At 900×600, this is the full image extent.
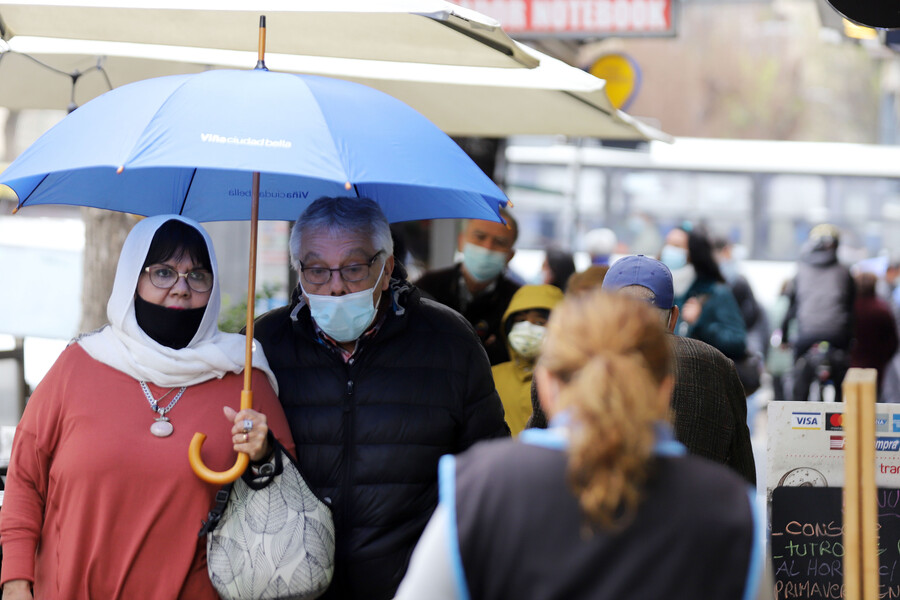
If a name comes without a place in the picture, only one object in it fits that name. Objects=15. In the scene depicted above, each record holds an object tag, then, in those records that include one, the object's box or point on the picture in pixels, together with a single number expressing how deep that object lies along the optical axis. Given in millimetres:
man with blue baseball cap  7207
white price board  7434
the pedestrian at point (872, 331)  23797
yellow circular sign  20797
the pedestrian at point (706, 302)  14531
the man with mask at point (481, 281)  11797
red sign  16703
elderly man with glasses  6652
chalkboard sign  7512
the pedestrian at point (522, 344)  9797
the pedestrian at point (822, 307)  24250
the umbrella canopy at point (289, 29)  7293
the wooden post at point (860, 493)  4840
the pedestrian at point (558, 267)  15656
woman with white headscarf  6082
